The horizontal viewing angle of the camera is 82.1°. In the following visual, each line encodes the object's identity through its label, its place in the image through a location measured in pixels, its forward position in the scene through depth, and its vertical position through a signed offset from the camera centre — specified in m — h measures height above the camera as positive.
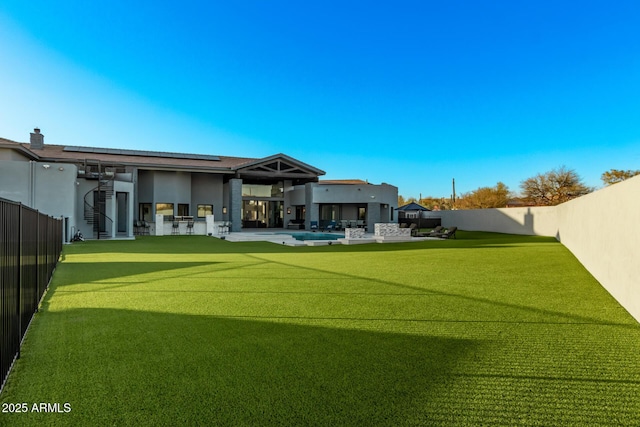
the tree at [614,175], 35.97 +4.71
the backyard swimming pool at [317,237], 21.68 -0.91
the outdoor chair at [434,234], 23.37 -0.79
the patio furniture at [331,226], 31.48 -0.37
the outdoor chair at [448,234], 22.22 -0.77
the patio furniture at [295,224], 35.22 -0.22
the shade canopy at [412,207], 33.46 +1.33
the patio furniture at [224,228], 27.80 -0.47
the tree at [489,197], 46.81 +3.16
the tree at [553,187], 38.91 +3.80
